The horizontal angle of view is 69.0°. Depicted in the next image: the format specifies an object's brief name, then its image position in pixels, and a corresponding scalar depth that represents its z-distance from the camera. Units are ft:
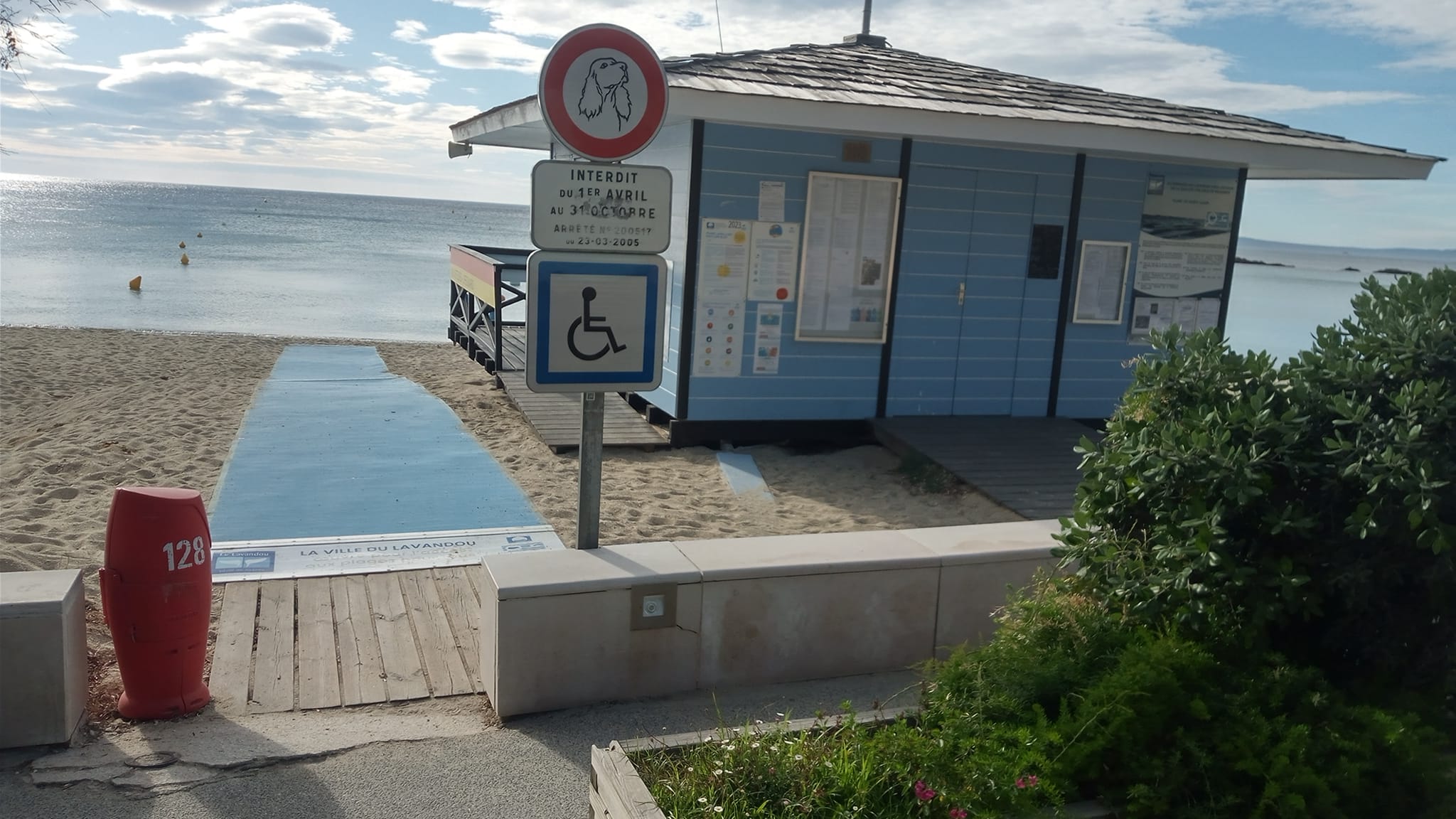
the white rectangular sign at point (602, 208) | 13.48
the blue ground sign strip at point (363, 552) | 19.02
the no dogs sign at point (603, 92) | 13.11
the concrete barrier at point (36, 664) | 11.63
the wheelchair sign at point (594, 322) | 13.73
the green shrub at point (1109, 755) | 9.18
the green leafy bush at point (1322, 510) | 10.35
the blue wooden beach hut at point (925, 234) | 28.53
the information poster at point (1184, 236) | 33.86
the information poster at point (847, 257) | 29.99
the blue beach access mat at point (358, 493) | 20.29
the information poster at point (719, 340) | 29.50
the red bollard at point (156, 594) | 12.62
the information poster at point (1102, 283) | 33.50
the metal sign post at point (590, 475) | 14.56
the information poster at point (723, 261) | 28.99
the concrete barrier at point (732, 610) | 13.15
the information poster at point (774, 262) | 29.53
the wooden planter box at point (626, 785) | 9.00
